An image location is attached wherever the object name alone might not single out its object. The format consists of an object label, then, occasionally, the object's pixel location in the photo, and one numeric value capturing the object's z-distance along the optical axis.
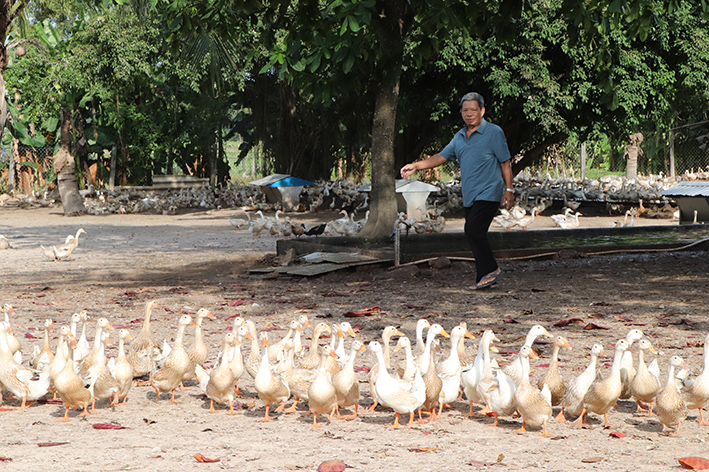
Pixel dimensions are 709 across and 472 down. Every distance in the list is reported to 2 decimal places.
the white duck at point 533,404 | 8.80
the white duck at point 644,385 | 9.26
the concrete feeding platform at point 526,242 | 23.70
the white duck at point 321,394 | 9.23
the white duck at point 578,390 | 9.08
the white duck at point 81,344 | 11.76
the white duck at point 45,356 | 11.05
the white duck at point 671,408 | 8.63
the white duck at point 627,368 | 9.75
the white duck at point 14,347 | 11.42
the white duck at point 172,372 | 10.37
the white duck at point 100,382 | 9.91
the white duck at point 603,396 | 8.91
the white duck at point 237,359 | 10.01
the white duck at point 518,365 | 9.59
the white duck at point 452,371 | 9.74
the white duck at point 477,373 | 9.59
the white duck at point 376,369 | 9.69
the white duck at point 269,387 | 9.65
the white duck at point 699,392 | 8.90
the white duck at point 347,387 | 9.48
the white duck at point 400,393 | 9.12
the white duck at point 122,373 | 10.05
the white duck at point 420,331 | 10.89
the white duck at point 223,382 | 9.76
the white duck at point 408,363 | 9.90
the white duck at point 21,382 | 10.29
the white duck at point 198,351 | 11.12
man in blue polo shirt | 17.72
